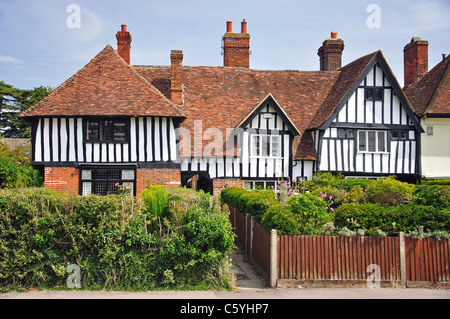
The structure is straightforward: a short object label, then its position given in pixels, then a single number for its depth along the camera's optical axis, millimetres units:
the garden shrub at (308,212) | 9562
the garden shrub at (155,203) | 9406
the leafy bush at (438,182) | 17234
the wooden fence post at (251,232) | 11498
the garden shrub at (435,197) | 11172
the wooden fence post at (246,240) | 12321
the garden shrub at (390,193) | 13180
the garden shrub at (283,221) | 9344
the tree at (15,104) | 51469
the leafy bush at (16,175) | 15205
